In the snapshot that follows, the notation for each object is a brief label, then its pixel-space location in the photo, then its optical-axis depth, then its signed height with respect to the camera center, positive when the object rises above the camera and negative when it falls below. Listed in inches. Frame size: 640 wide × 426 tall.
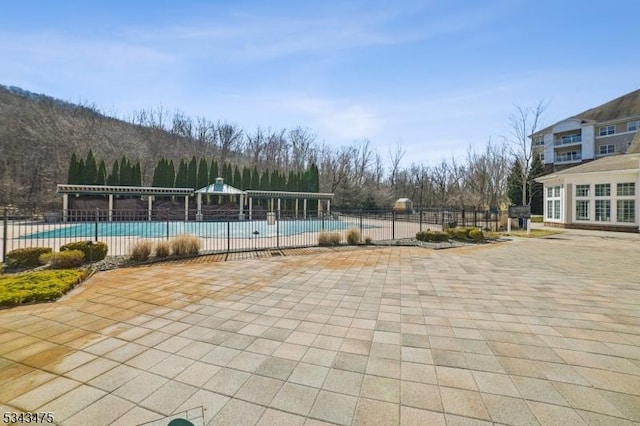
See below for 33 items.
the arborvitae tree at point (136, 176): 1145.4 +126.2
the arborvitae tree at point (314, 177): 1466.5 +161.2
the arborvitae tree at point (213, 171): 1331.2 +171.0
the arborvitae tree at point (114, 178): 1121.4 +114.2
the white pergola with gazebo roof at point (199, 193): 894.4 +52.4
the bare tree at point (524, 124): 845.8 +261.3
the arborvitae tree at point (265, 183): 1414.9 +125.2
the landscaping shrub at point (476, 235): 517.3 -45.2
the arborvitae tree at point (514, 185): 1224.8 +108.5
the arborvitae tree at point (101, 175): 1082.7 +120.3
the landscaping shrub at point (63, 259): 257.3 -47.0
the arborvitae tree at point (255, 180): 1405.0 +135.3
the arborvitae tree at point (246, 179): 1385.5 +141.1
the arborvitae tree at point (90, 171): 1049.5 +132.1
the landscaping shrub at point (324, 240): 425.6 -46.2
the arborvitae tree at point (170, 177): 1233.4 +132.2
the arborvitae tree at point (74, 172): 1017.5 +124.0
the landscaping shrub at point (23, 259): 265.8 -48.2
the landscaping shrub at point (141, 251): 297.1 -44.7
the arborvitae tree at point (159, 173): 1221.7 +146.3
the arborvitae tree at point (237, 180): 1379.2 +134.7
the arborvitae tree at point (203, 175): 1288.1 +147.9
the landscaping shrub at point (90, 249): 280.7 -40.8
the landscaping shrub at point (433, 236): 478.6 -44.1
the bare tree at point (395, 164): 1876.2 +298.2
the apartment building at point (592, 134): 1334.9 +374.7
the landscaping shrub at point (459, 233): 519.8 -42.1
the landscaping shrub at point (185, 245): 322.0 -41.5
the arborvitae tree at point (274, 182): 1429.6 +130.6
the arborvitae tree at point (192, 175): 1275.7 +145.5
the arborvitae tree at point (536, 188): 1294.7 +99.2
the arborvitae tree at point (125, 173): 1123.3 +134.0
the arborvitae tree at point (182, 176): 1259.8 +138.3
